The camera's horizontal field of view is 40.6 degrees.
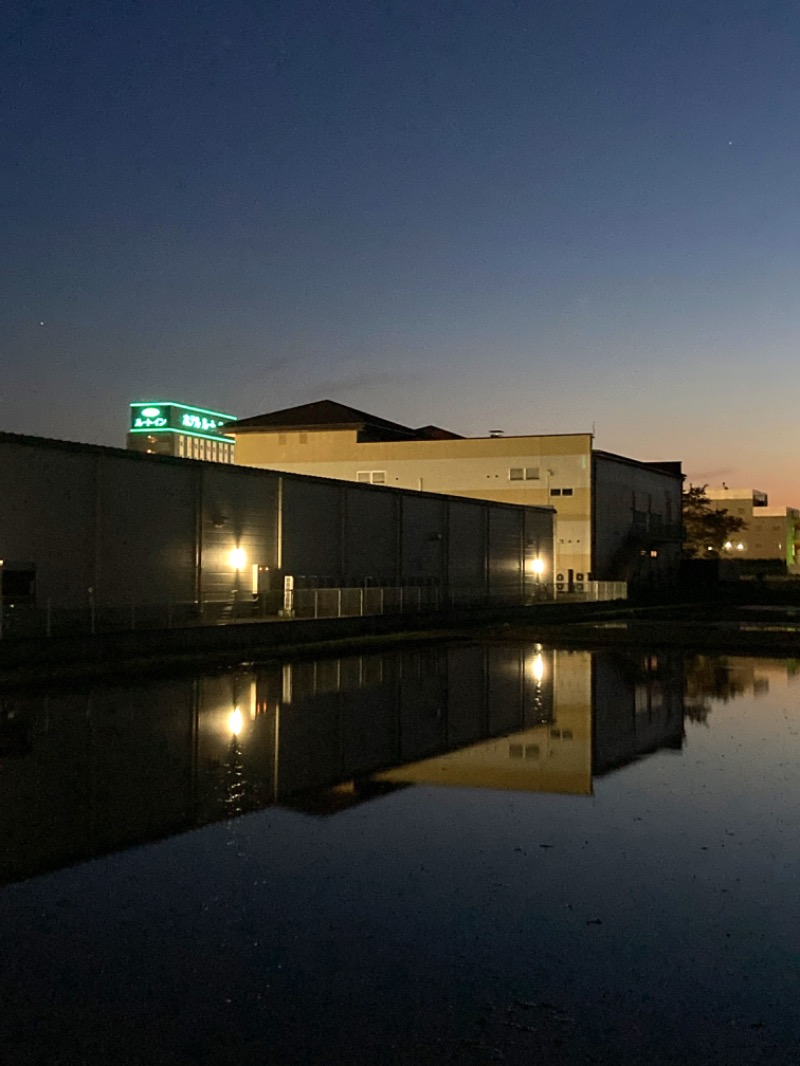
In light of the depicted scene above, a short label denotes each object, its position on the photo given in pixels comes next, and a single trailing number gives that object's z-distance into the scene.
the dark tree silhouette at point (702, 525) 105.38
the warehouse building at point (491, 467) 70.00
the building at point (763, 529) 177.75
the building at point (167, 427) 191.38
